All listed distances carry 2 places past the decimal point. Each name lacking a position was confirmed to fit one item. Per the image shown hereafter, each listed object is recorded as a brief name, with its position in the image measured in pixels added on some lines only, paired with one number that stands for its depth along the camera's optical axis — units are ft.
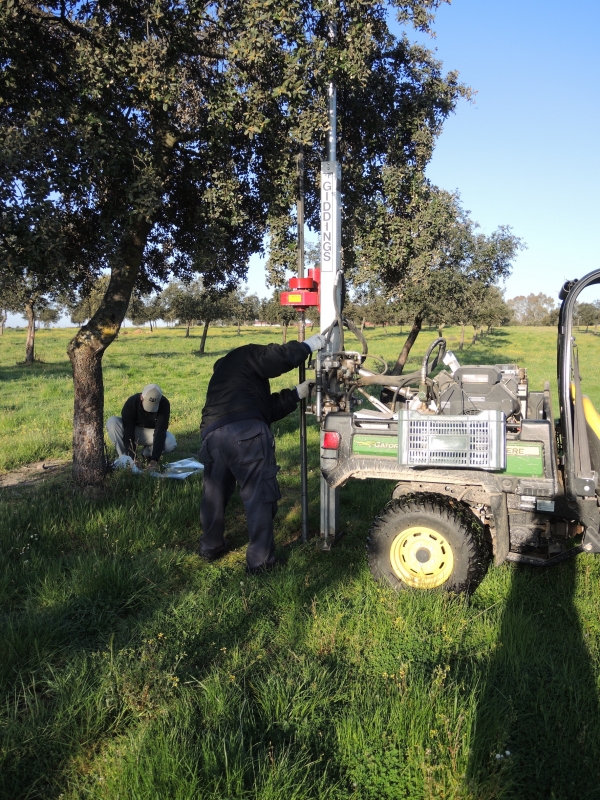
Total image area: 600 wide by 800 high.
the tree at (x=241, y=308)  145.91
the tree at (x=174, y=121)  16.71
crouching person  25.03
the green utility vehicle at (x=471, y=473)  13.03
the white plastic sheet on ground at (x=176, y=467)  22.77
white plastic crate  13.05
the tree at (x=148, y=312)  161.42
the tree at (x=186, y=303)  133.69
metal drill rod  16.90
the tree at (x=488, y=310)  71.79
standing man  15.35
